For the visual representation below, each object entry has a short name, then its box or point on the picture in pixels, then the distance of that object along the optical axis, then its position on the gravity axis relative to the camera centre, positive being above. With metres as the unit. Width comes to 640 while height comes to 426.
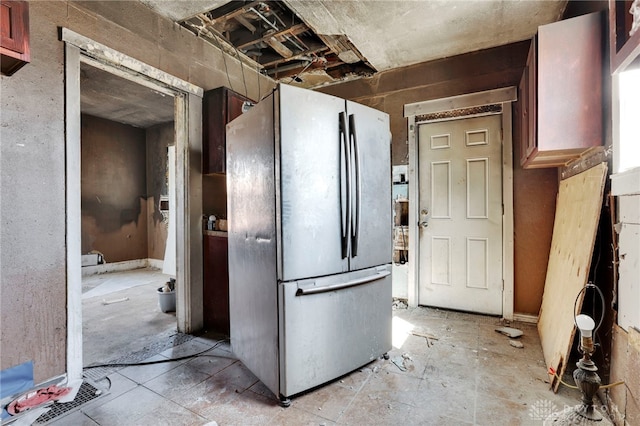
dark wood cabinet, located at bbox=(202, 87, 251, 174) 2.82 +0.85
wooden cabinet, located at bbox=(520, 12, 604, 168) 1.85 +0.80
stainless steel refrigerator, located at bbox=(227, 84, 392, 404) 1.75 -0.19
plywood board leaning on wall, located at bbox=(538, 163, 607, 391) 1.87 -0.38
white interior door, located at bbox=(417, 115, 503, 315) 3.15 -0.07
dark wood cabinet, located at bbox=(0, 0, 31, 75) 1.49 +0.93
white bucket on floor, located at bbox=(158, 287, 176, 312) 3.38 -1.04
